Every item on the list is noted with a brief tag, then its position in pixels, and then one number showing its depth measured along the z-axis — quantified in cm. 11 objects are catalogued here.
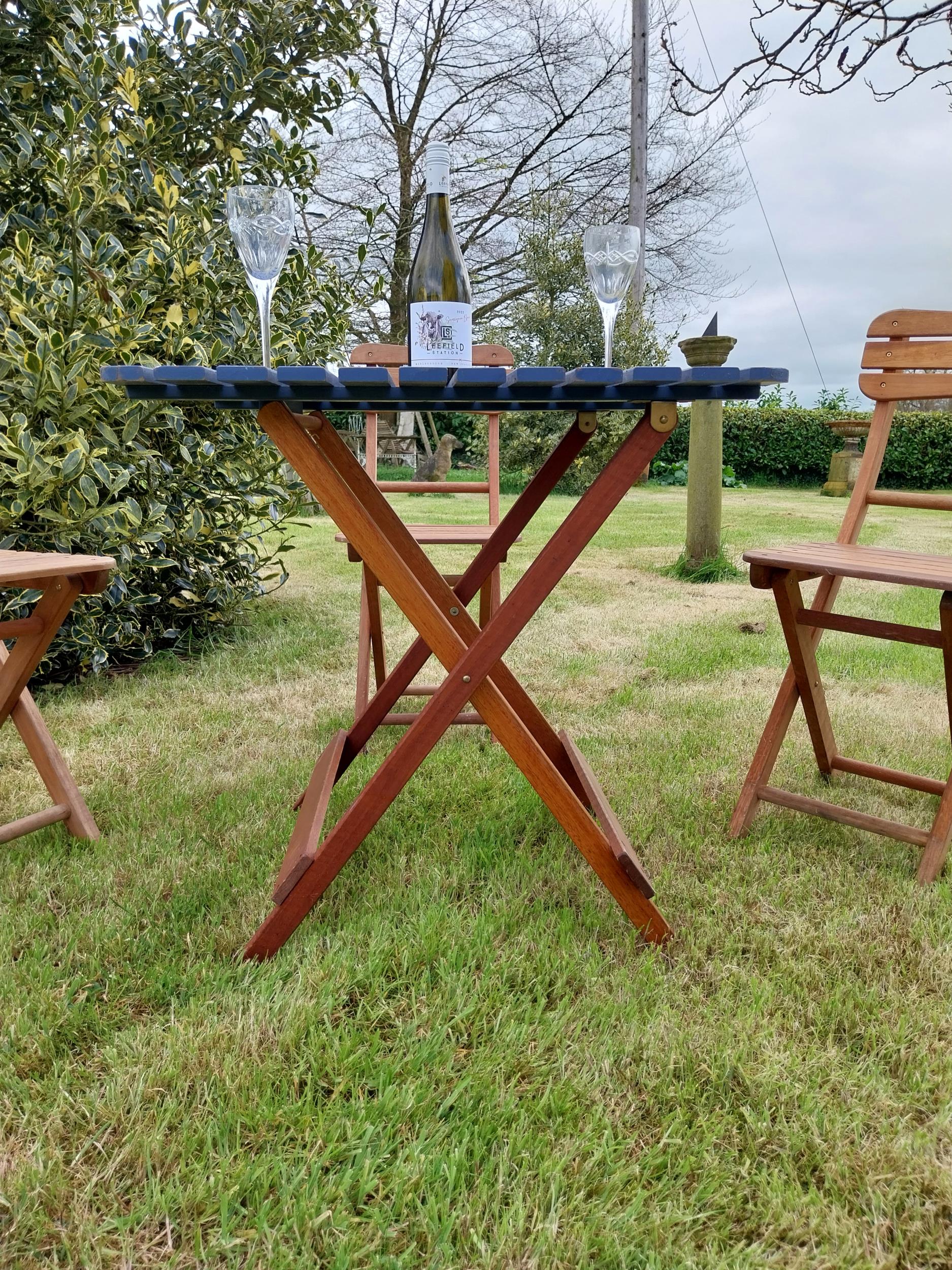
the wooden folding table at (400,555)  131
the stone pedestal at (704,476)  524
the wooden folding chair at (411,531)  244
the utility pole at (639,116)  946
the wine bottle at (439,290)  152
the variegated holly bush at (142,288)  261
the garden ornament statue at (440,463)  1227
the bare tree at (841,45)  345
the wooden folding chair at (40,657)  171
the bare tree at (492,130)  1123
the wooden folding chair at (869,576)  171
